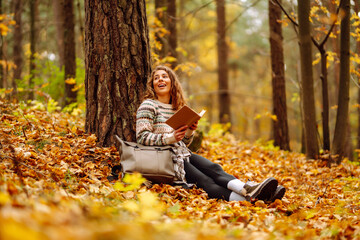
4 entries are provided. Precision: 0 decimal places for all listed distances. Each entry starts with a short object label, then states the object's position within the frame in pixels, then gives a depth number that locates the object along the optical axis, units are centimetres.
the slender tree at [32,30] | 1028
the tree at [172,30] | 894
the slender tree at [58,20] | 1021
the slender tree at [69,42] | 838
